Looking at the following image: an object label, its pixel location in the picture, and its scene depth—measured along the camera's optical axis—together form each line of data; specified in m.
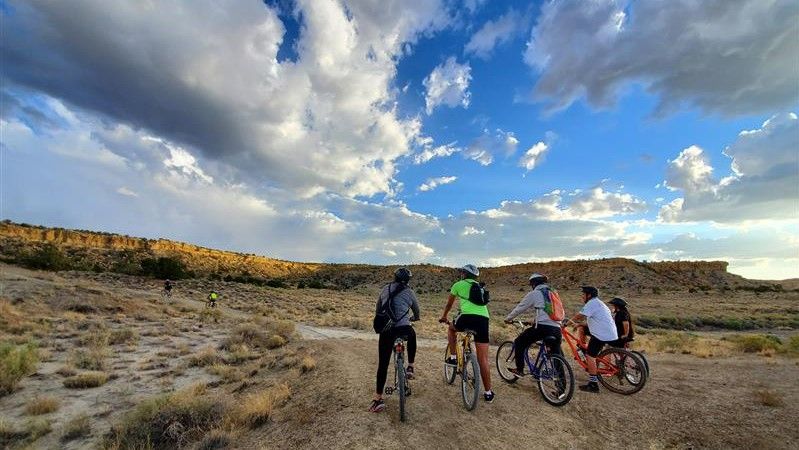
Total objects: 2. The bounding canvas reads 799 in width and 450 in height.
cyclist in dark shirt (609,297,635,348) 9.73
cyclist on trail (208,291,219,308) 35.76
